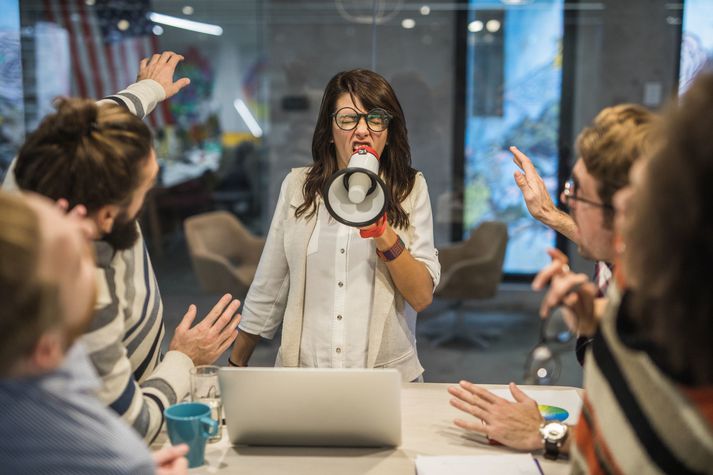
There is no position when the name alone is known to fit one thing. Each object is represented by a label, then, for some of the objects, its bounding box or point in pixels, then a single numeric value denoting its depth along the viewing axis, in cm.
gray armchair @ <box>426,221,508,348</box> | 466
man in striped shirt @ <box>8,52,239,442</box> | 147
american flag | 471
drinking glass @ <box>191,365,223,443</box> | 177
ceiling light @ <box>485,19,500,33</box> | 461
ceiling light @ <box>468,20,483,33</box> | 460
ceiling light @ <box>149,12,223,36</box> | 469
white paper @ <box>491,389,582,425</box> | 198
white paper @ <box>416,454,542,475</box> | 159
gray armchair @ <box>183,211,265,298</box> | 476
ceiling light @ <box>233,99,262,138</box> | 474
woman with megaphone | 231
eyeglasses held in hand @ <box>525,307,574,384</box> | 146
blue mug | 158
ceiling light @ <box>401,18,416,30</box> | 459
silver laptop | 163
